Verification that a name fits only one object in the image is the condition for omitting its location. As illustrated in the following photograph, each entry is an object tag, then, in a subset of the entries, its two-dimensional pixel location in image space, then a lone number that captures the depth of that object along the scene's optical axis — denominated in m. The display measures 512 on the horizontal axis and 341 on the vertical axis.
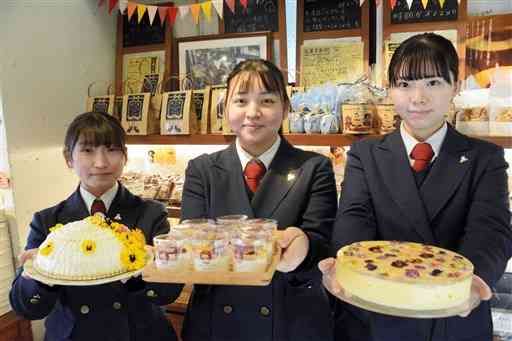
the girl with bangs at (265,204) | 1.47
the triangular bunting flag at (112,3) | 3.19
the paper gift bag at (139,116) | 3.04
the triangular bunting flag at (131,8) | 3.14
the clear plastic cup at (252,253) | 1.27
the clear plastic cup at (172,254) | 1.33
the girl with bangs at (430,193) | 1.33
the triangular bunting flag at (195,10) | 3.02
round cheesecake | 1.20
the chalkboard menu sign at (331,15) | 2.83
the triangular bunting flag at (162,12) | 3.14
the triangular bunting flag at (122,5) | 3.18
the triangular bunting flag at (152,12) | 3.13
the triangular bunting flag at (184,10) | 3.07
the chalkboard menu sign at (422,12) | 2.62
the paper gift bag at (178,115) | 2.91
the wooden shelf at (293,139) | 2.24
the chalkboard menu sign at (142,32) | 3.37
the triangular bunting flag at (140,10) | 3.12
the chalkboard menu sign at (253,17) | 3.06
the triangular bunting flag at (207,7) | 2.99
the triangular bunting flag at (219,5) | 2.99
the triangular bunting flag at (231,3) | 2.92
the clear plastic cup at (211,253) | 1.30
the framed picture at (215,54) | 3.07
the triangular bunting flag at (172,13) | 3.11
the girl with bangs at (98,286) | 1.55
